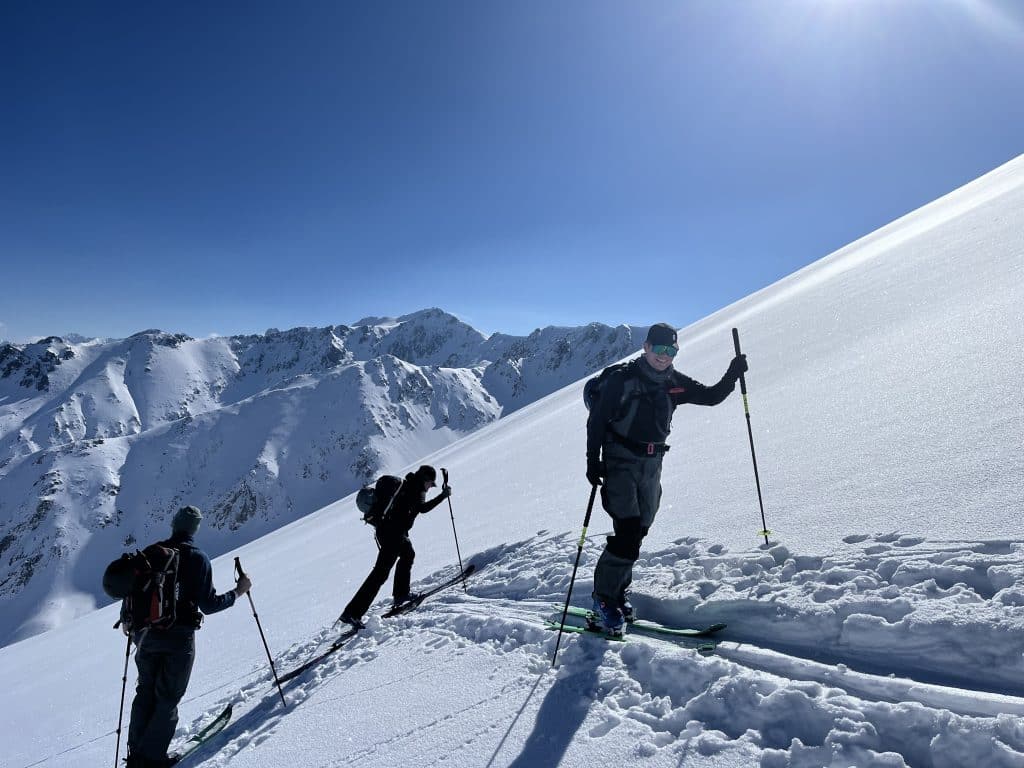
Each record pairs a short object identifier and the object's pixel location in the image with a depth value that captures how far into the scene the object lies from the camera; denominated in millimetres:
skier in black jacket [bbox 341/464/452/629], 7594
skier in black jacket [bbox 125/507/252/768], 5082
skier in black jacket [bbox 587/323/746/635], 5047
